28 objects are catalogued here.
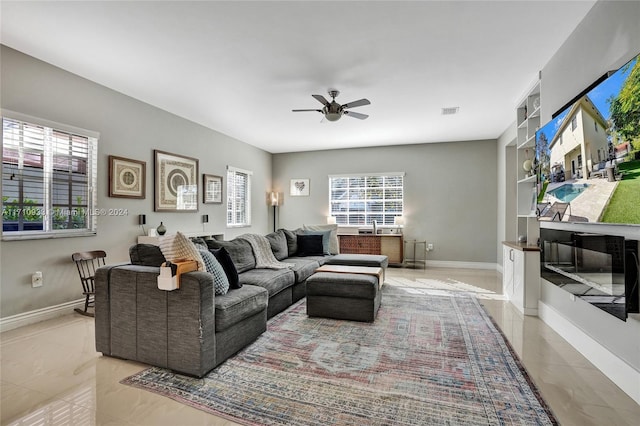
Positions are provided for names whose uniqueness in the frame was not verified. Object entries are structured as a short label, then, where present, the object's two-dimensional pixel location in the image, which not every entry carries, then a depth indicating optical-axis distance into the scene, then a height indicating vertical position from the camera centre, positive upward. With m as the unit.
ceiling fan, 3.86 +1.39
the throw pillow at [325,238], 5.27 -0.40
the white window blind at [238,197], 6.62 +0.40
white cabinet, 3.56 -0.74
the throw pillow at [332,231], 5.52 -0.31
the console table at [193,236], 4.30 -0.35
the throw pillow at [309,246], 5.16 -0.52
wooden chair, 3.55 -0.65
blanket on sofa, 3.96 -0.52
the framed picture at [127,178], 4.07 +0.51
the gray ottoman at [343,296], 3.28 -0.88
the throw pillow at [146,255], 2.54 -0.34
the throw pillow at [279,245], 4.61 -0.46
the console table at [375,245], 6.73 -0.67
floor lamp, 8.18 +0.42
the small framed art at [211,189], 5.75 +0.49
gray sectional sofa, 2.17 -0.78
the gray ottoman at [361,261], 4.66 -0.70
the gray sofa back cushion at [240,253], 3.60 -0.46
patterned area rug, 1.79 -1.15
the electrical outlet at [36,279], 3.28 -0.69
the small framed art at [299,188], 8.08 +0.70
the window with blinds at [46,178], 3.13 +0.40
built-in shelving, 3.86 +0.93
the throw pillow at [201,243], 2.84 -0.30
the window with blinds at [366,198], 7.40 +0.41
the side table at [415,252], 7.04 -0.86
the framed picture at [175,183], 4.77 +0.52
